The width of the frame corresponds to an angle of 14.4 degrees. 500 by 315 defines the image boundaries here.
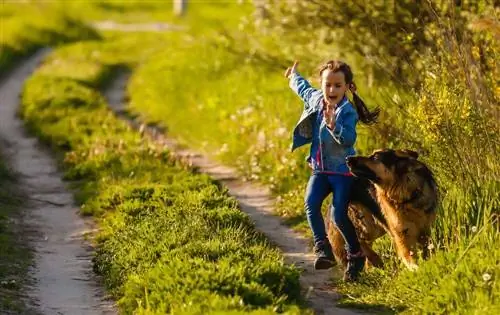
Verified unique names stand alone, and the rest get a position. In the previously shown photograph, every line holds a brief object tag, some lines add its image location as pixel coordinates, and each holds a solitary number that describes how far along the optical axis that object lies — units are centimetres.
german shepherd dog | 1545
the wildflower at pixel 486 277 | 1342
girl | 1636
